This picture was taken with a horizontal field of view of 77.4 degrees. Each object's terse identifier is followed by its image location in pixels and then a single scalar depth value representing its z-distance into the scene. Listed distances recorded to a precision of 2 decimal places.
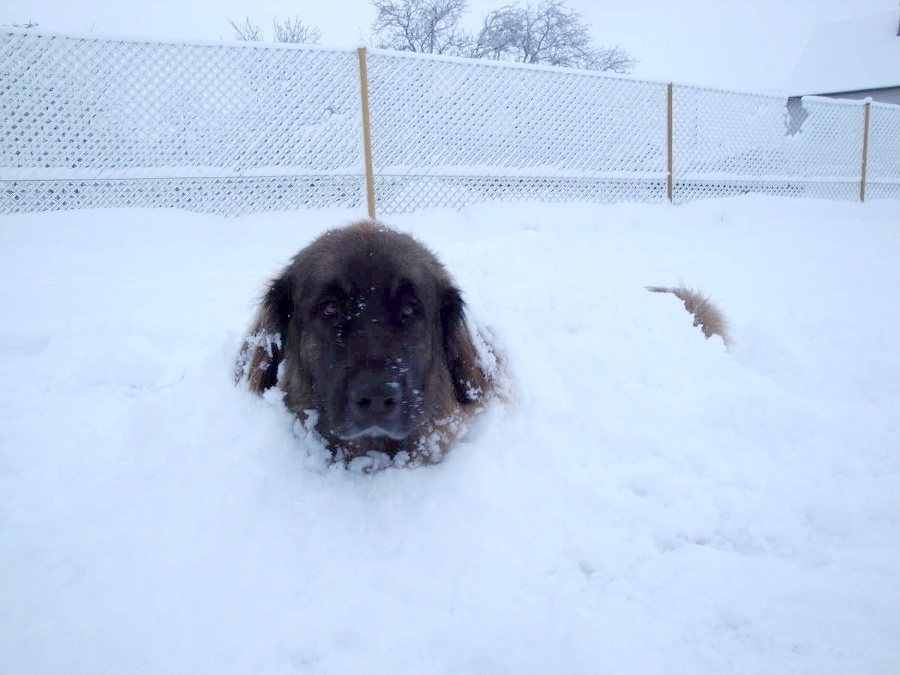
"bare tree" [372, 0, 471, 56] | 30.19
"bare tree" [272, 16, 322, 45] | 32.00
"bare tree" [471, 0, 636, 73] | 31.08
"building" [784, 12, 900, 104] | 31.97
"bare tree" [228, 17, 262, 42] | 31.20
